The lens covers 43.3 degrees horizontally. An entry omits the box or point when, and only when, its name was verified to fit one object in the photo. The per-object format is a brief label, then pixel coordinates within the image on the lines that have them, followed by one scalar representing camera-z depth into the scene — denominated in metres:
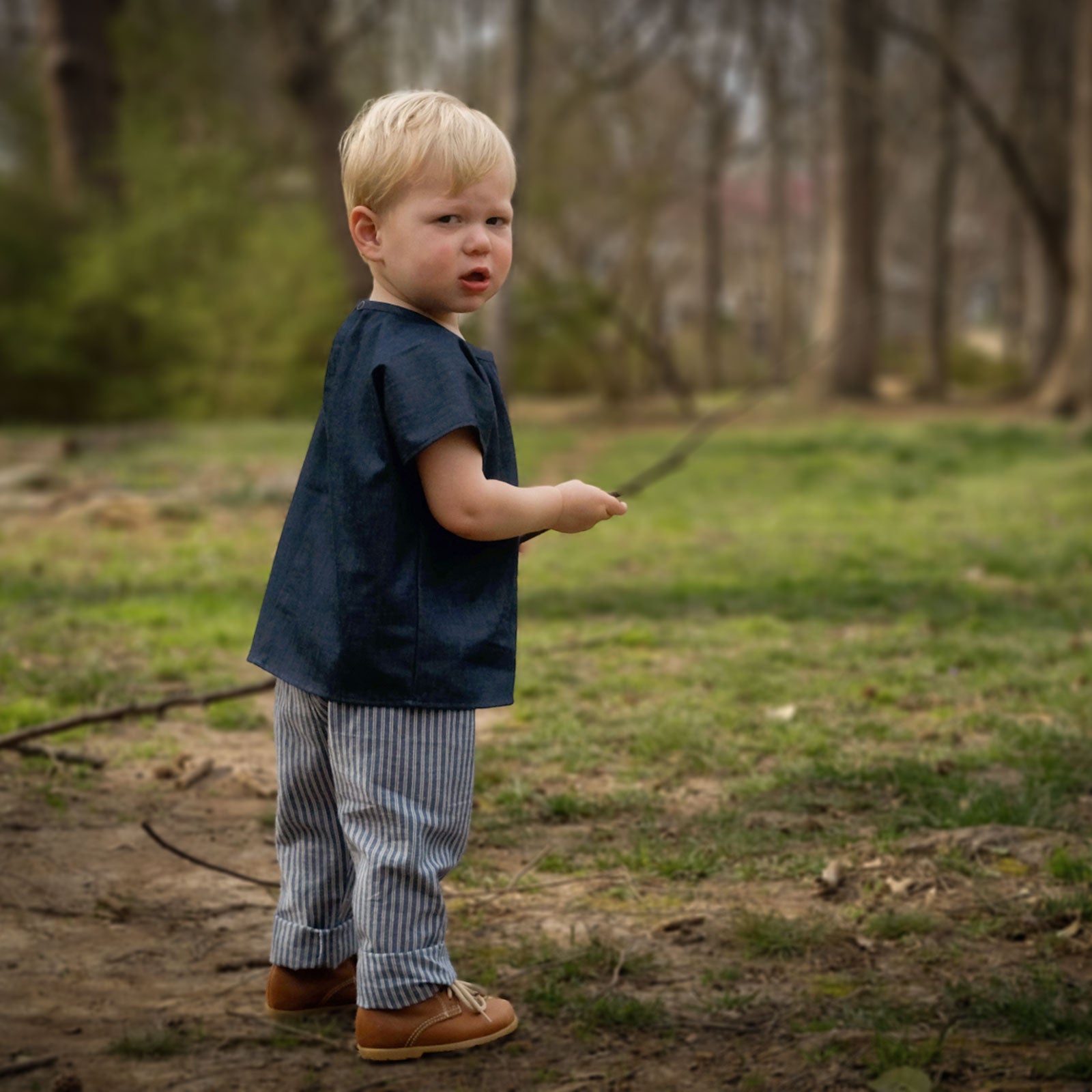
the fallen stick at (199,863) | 2.93
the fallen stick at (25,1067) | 2.17
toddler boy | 2.16
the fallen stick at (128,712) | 3.44
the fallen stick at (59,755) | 3.62
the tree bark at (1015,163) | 15.73
